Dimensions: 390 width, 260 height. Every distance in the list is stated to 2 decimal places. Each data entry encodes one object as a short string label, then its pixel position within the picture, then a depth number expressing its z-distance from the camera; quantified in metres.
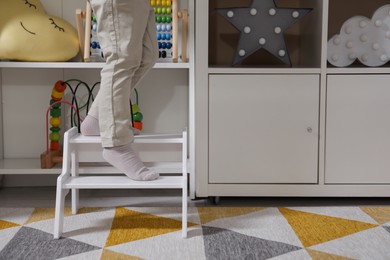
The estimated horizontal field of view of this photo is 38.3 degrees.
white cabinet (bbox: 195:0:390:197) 2.11
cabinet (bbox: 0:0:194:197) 2.51
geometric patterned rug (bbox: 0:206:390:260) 1.59
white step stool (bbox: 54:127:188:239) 1.74
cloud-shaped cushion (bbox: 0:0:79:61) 2.20
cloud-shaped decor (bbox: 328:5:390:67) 2.18
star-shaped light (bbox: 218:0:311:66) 2.20
